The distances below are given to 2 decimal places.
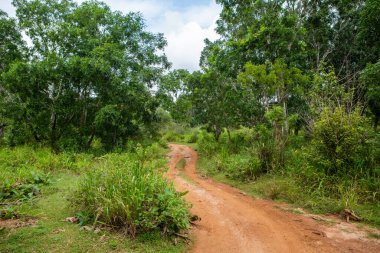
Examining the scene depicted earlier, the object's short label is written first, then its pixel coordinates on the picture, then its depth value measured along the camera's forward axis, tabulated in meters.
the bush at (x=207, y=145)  16.41
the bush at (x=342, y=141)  7.27
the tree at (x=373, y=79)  8.09
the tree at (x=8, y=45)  14.85
